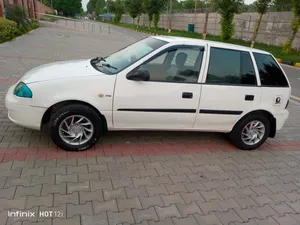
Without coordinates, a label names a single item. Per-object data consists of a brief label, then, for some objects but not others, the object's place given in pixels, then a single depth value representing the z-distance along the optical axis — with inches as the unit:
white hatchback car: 133.0
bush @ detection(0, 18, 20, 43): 575.1
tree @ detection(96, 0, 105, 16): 4549.7
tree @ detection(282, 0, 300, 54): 636.9
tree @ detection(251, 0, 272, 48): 727.5
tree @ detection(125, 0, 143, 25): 1868.8
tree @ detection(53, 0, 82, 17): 3354.1
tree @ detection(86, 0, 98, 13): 5108.3
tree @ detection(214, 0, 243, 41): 826.2
